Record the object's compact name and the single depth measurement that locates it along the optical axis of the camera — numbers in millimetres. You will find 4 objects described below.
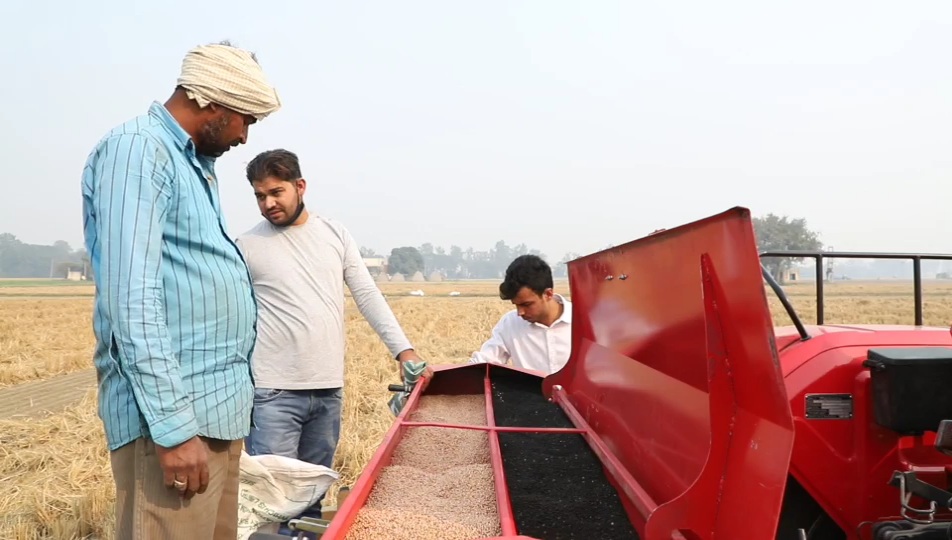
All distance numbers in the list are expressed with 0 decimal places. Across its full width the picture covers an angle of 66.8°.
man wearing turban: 1873
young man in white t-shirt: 3447
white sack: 2672
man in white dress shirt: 4340
